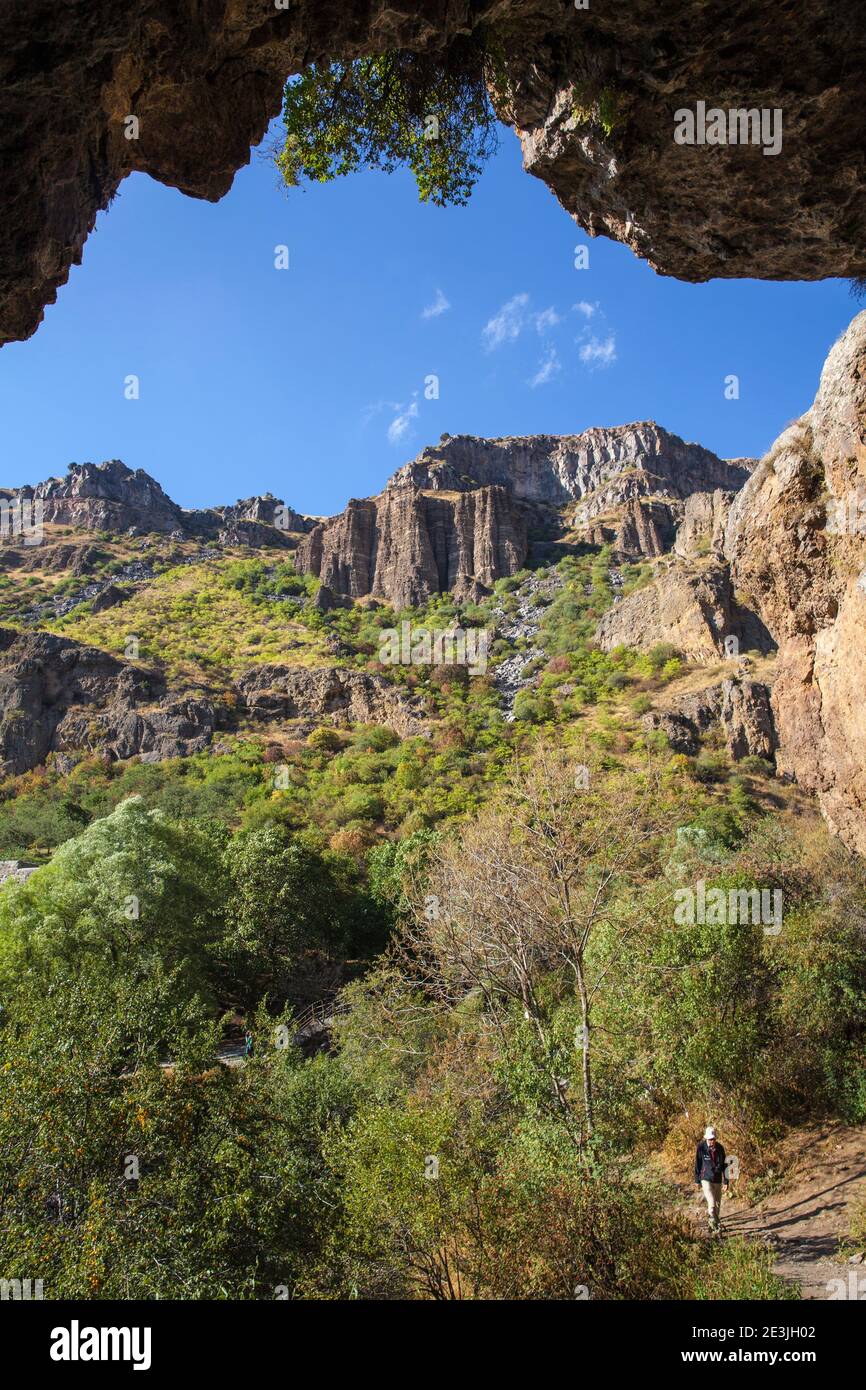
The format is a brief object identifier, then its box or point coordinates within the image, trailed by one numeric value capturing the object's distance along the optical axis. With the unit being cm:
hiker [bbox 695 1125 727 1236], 856
